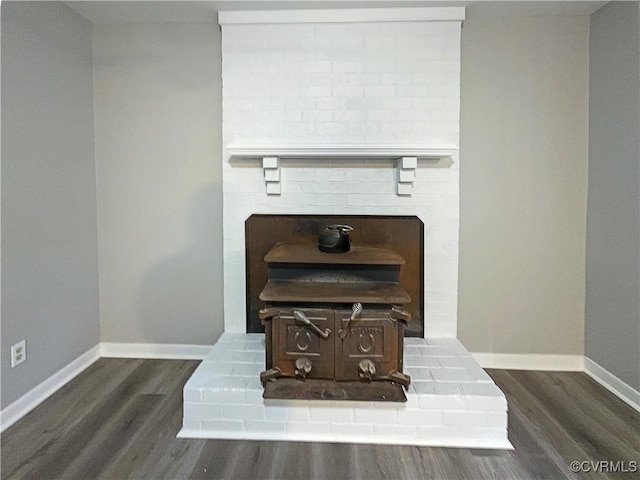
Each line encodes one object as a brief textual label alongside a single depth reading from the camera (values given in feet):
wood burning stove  6.64
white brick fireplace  8.75
